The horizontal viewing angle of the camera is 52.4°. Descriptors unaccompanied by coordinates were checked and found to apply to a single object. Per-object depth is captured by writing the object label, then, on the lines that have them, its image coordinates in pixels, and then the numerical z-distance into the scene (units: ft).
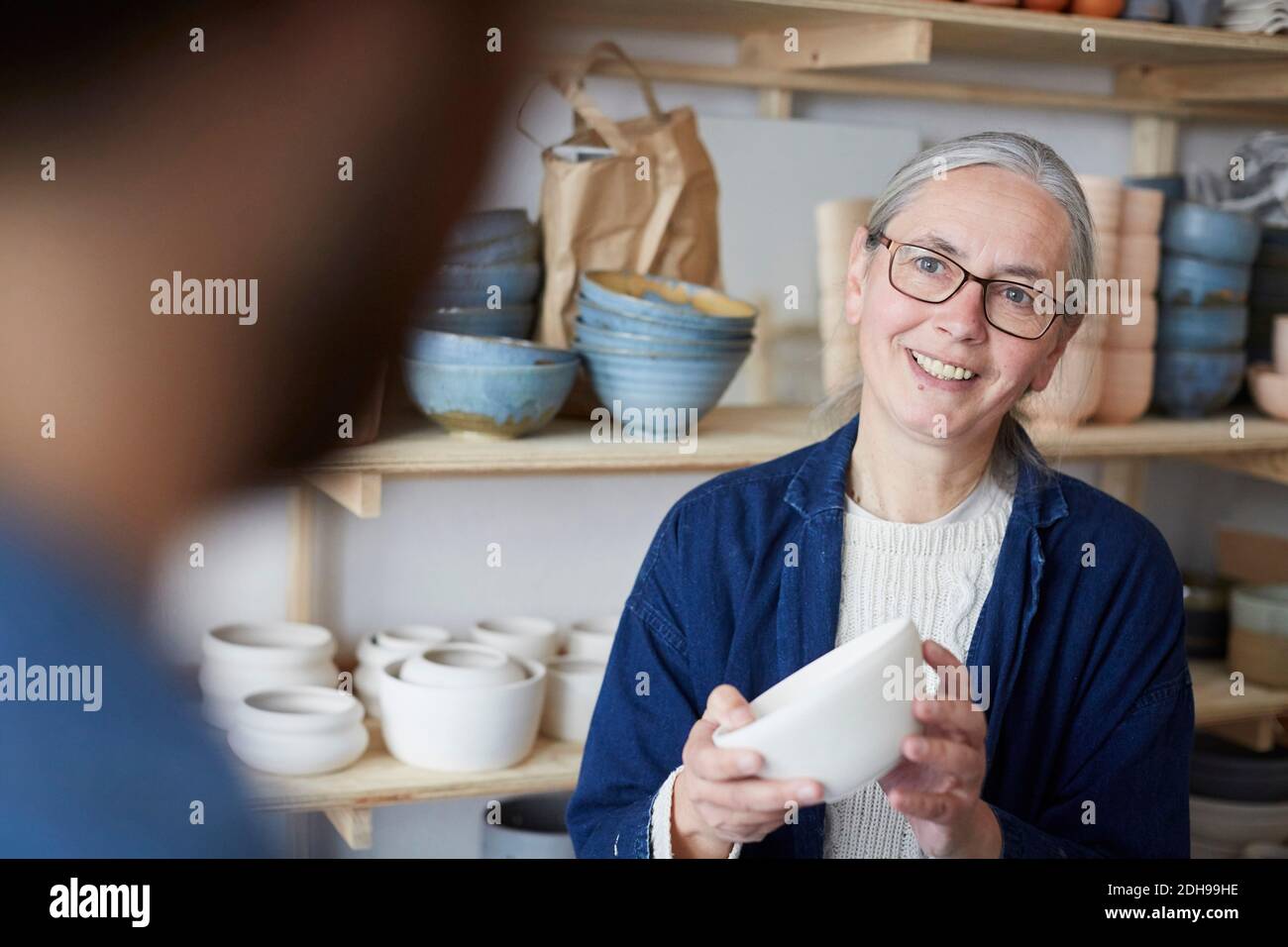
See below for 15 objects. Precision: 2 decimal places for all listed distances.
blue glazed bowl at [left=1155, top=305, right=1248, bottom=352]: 4.15
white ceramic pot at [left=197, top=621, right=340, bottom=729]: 3.16
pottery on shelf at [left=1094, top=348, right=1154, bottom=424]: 4.06
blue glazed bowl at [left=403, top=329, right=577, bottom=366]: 3.05
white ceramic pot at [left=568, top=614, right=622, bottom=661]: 3.76
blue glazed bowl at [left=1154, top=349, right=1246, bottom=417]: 4.17
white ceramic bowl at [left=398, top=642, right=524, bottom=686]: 3.28
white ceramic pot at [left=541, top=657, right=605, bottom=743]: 3.54
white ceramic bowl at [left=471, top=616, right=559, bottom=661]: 3.66
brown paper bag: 3.28
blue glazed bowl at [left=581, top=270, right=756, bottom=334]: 3.18
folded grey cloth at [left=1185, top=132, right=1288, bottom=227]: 4.33
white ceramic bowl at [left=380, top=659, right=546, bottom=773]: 3.26
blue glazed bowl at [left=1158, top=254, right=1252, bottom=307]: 4.11
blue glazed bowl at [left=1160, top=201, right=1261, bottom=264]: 4.09
